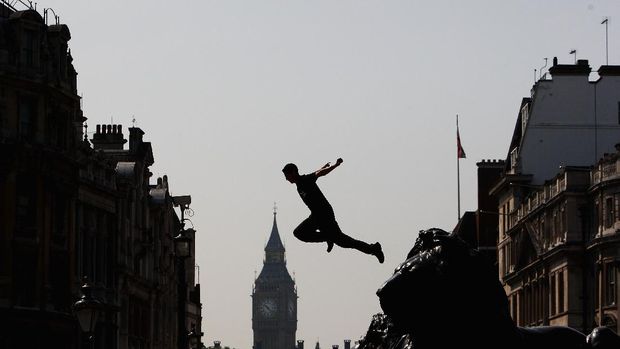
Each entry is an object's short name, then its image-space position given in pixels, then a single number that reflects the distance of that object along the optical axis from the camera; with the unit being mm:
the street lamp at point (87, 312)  36000
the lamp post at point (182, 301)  46344
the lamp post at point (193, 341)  69044
